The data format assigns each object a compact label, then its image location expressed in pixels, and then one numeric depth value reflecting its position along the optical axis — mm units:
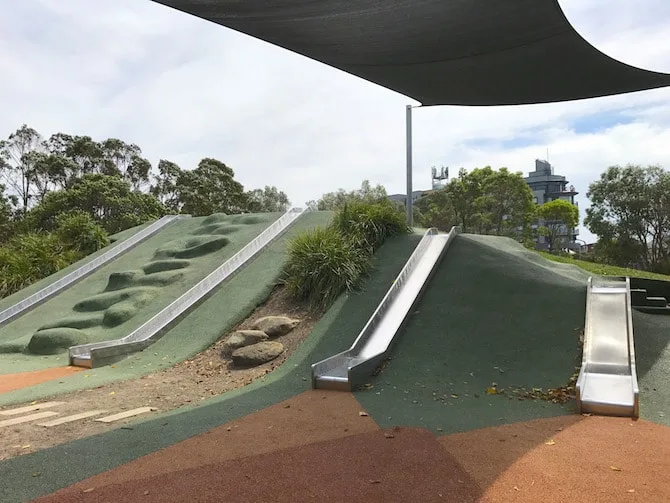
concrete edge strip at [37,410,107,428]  4633
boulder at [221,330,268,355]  7418
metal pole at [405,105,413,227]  13570
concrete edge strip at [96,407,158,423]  4780
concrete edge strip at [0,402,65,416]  5089
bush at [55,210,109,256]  15120
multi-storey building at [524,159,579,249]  68406
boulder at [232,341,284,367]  6914
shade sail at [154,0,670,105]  5367
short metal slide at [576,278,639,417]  4777
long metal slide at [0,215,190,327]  10722
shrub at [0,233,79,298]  13055
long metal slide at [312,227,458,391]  5758
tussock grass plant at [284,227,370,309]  8547
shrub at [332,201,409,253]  9797
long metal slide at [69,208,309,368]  7426
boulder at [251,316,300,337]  7754
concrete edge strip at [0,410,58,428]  4727
